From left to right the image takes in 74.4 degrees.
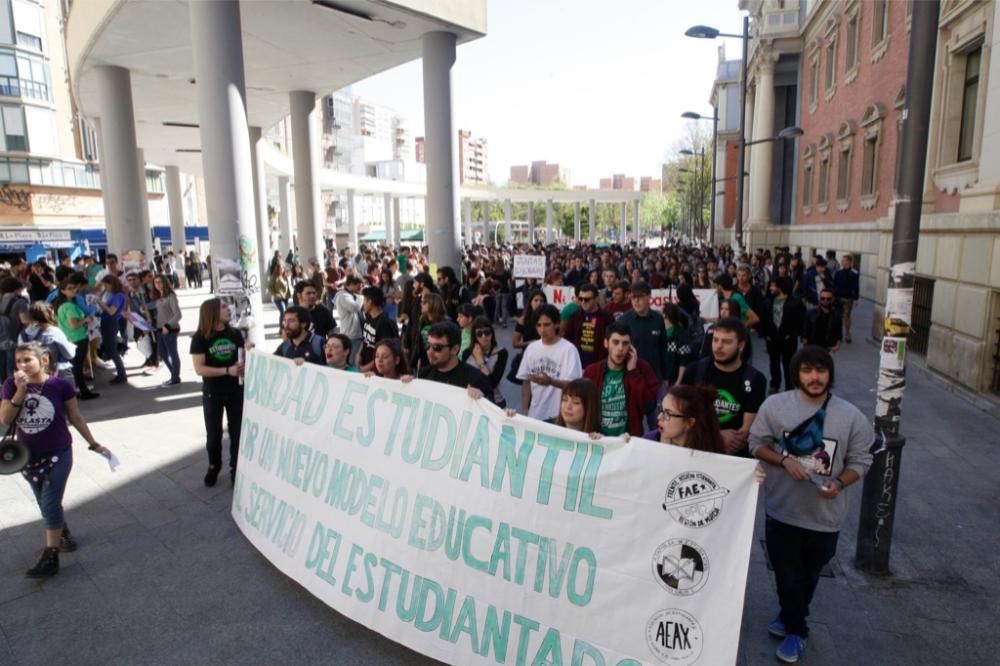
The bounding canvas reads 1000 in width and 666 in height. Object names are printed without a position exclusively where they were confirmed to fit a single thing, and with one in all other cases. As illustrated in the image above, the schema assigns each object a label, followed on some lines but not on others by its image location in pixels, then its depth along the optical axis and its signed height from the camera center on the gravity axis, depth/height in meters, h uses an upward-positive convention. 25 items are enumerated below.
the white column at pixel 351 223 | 38.88 +0.38
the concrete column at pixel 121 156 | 15.38 +1.81
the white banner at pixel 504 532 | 3.18 -1.67
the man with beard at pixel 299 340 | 6.04 -1.02
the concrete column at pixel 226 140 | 9.26 +1.28
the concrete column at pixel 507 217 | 67.00 +1.10
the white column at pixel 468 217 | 60.41 +1.03
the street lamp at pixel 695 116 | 27.40 +4.58
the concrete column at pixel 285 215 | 30.39 +0.67
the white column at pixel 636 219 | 74.48 +0.90
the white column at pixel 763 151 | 34.09 +3.86
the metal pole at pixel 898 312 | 4.72 -0.63
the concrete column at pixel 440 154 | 12.46 +1.43
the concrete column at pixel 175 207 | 33.55 +1.21
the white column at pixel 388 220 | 46.35 +0.65
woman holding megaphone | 4.75 -1.41
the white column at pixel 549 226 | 67.81 +0.11
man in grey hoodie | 3.68 -1.35
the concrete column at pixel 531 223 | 69.09 +0.49
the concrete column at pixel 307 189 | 19.58 +1.24
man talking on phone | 5.02 -1.22
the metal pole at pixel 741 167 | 19.39 +1.83
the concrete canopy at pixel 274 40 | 11.48 +3.81
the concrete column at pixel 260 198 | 22.89 +1.13
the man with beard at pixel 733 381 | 4.51 -1.07
